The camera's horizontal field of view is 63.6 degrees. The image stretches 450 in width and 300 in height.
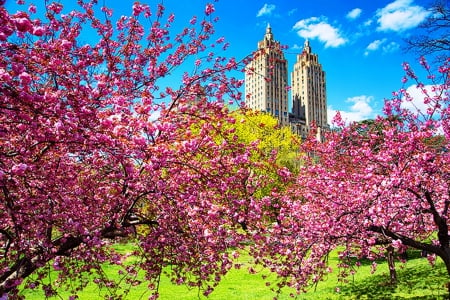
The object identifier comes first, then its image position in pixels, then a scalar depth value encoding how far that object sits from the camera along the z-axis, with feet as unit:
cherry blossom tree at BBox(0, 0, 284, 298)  12.63
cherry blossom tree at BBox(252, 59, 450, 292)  22.24
